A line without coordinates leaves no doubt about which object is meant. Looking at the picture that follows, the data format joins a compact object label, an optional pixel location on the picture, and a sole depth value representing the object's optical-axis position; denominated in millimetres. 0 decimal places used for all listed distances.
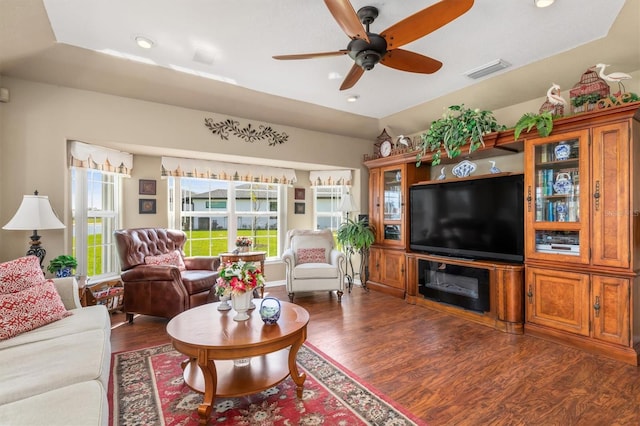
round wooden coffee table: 1869
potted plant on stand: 4934
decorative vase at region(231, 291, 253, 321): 2330
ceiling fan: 1705
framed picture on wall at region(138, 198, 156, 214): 4453
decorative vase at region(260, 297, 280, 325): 2201
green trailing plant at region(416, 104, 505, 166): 3596
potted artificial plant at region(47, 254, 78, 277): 2947
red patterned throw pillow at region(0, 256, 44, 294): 2146
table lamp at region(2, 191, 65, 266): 2684
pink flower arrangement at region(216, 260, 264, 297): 2311
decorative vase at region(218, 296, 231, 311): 2500
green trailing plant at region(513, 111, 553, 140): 3023
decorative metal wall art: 4141
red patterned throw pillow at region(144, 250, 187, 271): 3788
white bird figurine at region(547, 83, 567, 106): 3104
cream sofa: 1231
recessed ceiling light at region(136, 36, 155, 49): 2686
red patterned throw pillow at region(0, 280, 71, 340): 1950
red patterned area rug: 1866
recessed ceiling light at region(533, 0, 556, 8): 2223
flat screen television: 3463
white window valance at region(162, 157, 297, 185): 4523
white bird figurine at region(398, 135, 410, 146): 4680
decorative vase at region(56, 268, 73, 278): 2951
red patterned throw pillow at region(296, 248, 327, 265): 4814
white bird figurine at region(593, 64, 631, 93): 2650
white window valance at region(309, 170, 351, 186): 5551
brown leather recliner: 3420
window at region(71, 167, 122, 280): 3811
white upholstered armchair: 4426
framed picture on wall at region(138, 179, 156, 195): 4453
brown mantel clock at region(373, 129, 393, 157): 5012
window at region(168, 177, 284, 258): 4887
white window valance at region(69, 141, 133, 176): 3447
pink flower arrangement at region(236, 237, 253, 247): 4762
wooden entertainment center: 2648
